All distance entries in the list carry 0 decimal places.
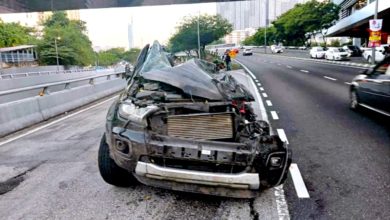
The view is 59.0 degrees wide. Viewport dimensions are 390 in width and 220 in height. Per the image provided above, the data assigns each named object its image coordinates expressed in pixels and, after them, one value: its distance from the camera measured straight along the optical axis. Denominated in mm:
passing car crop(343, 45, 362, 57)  45331
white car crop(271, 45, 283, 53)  70069
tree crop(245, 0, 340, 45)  63375
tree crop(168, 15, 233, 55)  49719
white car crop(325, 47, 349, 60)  36478
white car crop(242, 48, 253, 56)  68938
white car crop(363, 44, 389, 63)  31039
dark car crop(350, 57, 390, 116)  6711
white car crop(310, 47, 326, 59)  42694
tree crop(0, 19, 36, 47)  59750
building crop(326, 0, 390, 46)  31084
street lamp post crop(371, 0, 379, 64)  26156
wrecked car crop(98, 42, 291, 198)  3197
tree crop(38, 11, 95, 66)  62438
